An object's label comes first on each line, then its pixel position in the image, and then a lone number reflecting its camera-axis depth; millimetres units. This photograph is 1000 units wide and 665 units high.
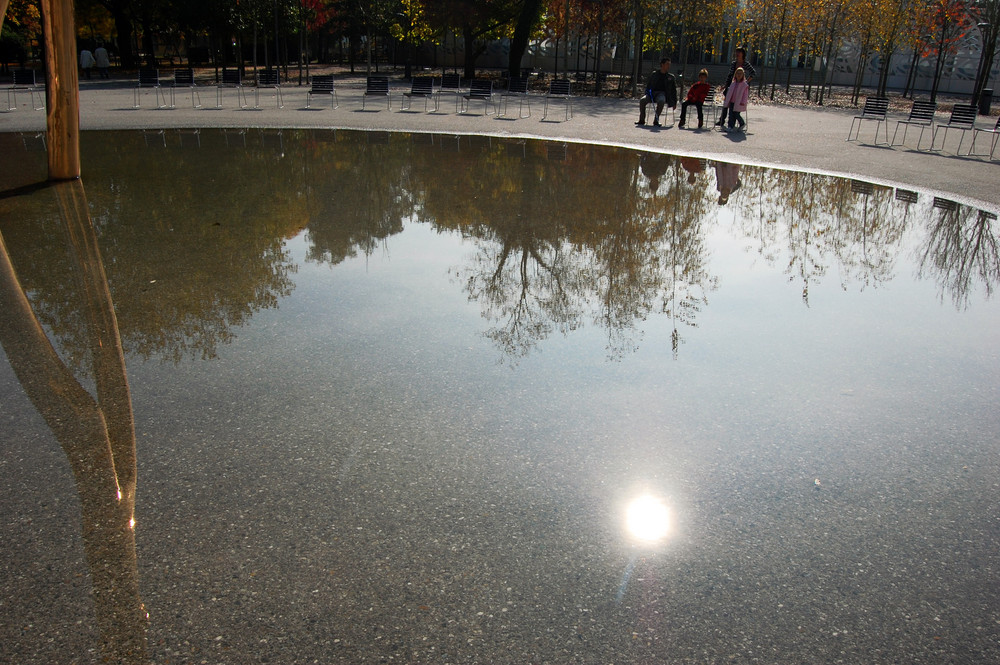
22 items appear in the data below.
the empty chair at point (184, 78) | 25420
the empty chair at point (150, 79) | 24156
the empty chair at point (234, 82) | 25434
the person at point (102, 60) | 32719
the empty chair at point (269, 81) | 24103
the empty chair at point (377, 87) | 23005
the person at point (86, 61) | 32438
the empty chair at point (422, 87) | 23391
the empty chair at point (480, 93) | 23281
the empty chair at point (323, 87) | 23438
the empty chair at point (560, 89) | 24138
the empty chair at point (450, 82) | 24703
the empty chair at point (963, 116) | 16609
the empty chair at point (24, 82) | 23128
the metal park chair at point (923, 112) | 17844
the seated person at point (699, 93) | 19641
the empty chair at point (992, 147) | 16062
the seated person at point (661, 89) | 19359
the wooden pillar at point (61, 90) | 9797
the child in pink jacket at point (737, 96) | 19312
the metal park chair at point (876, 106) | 18203
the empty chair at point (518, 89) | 23562
